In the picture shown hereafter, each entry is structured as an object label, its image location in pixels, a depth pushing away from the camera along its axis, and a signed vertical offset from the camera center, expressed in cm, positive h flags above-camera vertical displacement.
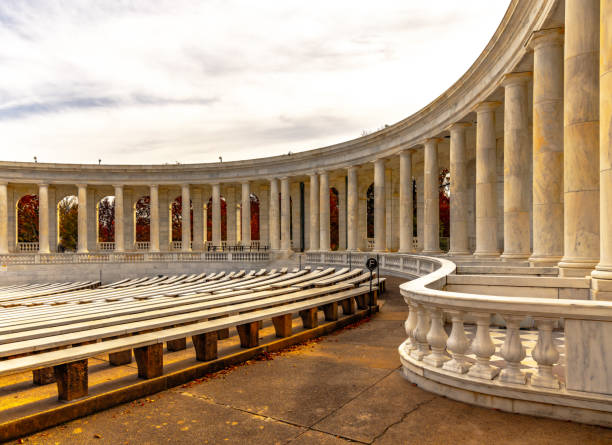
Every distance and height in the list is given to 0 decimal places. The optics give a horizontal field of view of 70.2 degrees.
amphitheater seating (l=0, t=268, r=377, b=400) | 830 -284
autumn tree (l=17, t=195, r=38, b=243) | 9350 -54
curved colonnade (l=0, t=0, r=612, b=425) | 755 +212
